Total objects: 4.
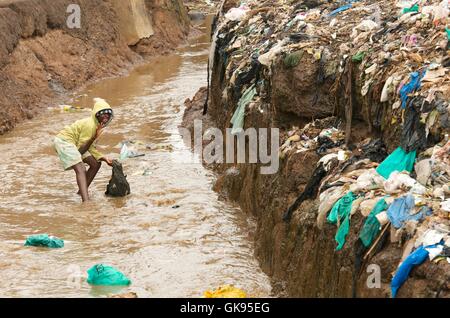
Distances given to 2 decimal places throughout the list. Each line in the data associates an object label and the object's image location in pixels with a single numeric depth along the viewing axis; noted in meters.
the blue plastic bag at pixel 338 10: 17.29
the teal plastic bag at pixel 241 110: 16.81
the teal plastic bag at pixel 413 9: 14.65
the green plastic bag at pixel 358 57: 13.38
